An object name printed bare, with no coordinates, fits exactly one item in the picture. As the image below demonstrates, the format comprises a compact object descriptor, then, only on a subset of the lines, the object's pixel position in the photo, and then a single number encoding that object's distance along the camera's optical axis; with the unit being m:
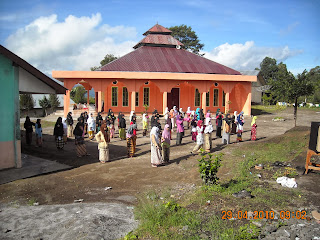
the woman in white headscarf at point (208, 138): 11.29
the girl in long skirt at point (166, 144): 9.73
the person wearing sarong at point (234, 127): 15.62
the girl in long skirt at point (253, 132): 13.28
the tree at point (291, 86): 15.64
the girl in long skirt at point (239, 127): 13.21
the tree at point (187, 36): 44.97
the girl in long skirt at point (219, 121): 14.18
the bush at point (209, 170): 6.63
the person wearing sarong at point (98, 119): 14.26
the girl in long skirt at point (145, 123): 15.21
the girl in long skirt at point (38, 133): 12.45
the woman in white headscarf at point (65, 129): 13.58
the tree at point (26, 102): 28.77
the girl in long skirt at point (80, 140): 10.55
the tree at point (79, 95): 38.62
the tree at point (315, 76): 42.75
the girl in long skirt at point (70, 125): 14.81
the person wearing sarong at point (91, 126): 14.36
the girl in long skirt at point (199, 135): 10.59
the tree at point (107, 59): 46.40
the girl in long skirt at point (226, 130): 12.39
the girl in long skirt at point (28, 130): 12.93
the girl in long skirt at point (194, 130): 13.12
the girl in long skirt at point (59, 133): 12.16
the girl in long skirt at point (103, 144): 9.84
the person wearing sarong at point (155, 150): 9.22
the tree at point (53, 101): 30.89
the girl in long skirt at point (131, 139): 10.41
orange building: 22.14
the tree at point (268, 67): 55.22
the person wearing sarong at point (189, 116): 16.41
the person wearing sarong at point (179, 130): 12.71
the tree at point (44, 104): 30.18
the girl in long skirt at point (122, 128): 13.62
